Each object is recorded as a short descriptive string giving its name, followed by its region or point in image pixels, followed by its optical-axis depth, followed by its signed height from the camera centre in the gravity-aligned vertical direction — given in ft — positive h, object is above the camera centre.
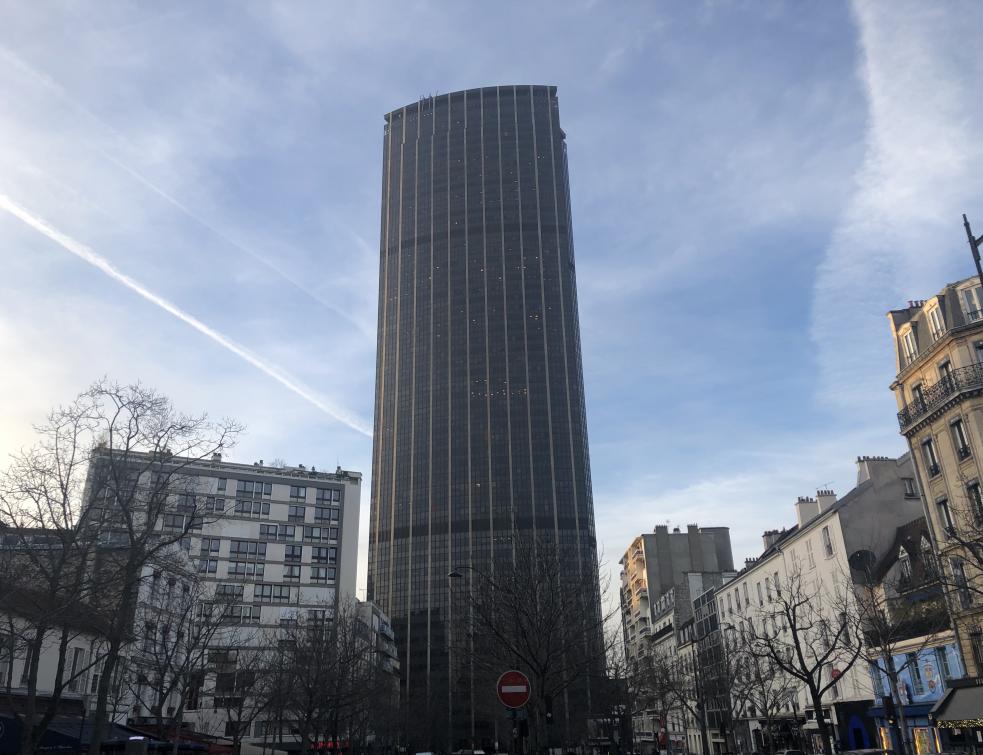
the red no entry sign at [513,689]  58.54 -0.99
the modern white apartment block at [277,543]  264.11 +49.89
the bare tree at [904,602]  120.56 +9.87
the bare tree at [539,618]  107.04 +8.86
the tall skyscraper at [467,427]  550.77 +184.22
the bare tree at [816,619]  162.50 +10.22
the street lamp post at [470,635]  105.66 +8.68
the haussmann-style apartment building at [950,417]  121.19 +39.42
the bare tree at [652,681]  196.24 -2.66
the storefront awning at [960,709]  113.60 -7.60
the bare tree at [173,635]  115.13 +9.71
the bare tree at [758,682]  164.22 -3.60
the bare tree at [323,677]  143.84 +1.41
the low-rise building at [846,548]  165.89 +25.37
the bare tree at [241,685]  141.69 +0.51
